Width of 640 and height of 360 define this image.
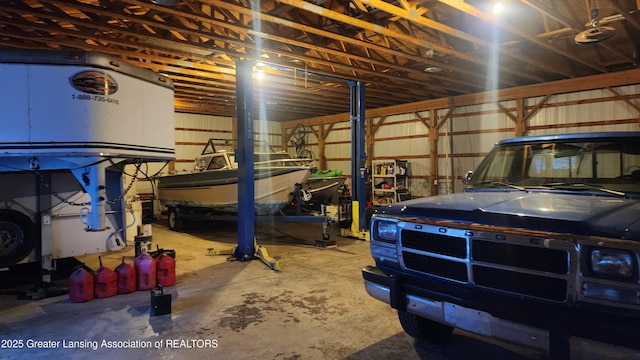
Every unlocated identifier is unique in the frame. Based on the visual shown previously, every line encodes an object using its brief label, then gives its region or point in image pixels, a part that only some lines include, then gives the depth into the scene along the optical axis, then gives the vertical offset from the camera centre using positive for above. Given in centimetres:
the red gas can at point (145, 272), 500 -126
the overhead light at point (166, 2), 496 +221
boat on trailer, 870 -28
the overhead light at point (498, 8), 537 +226
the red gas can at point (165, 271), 516 -129
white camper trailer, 396 +40
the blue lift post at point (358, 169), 842 +4
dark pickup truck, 192 -49
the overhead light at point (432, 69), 859 +224
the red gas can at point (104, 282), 467 -130
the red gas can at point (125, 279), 483 -130
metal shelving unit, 1344 -39
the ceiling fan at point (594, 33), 556 +196
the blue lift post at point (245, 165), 653 +13
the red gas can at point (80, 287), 449 -129
